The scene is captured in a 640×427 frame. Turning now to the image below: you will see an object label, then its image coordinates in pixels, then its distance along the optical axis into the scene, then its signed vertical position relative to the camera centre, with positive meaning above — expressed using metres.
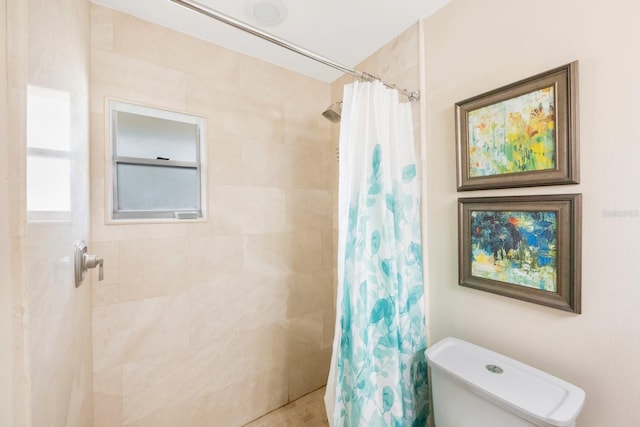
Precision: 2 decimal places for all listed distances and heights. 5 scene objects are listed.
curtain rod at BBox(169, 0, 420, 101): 0.81 +0.65
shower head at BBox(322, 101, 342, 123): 1.39 +0.56
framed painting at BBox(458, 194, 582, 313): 0.85 -0.13
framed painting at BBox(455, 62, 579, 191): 0.85 +0.29
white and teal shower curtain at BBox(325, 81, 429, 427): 1.11 -0.28
